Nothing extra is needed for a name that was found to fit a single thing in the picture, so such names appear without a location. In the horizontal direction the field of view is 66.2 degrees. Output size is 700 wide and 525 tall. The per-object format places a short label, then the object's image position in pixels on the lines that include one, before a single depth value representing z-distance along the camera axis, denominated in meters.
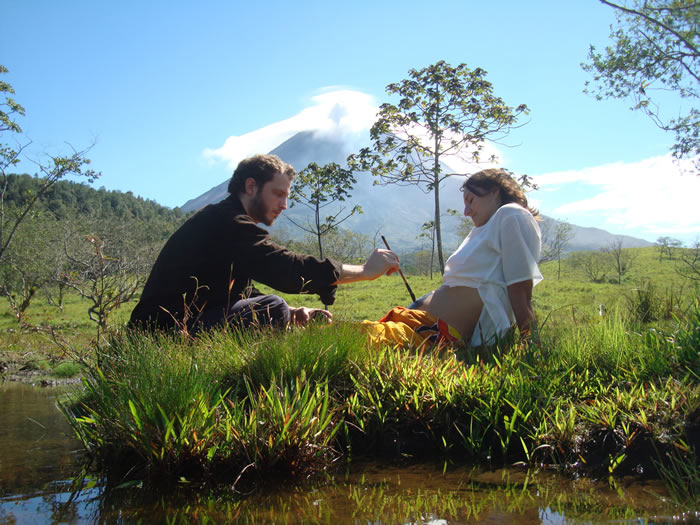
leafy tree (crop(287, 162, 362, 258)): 22.50
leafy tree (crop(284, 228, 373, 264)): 53.44
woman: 3.85
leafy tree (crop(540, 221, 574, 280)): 49.41
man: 3.85
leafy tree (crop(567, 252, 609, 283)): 39.34
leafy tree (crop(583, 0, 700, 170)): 16.56
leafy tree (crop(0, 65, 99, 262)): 18.48
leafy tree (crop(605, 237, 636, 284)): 38.62
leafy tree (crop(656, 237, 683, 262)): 45.17
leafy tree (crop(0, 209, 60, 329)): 27.89
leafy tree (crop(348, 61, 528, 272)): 18.06
